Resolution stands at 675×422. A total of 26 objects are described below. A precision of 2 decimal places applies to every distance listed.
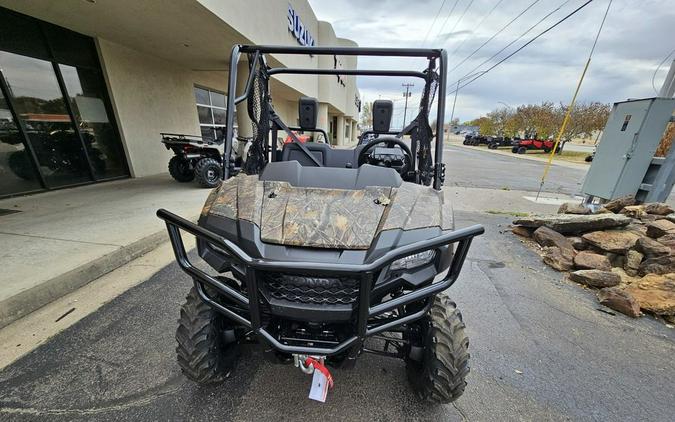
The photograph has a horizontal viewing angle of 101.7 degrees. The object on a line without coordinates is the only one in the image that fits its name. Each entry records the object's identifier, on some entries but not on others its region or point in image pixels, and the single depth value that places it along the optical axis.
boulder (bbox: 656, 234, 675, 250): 3.18
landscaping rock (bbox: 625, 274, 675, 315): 2.55
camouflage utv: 1.14
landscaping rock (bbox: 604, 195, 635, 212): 4.85
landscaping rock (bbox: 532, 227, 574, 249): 3.89
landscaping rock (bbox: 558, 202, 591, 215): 5.10
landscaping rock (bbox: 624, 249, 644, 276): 3.25
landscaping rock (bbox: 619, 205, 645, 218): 4.27
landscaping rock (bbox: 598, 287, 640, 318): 2.57
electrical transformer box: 4.79
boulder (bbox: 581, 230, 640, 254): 3.46
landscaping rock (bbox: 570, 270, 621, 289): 2.96
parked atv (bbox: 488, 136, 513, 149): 33.69
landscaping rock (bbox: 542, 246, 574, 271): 3.46
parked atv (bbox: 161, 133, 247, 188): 6.15
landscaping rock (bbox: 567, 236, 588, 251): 3.82
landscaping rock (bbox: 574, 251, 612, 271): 3.25
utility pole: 45.94
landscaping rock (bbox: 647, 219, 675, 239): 3.38
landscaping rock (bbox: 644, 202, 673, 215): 4.20
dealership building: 4.96
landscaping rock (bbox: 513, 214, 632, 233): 3.83
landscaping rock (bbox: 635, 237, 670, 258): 3.11
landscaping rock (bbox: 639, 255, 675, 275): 2.99
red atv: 27.94
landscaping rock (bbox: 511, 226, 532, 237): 4.53
